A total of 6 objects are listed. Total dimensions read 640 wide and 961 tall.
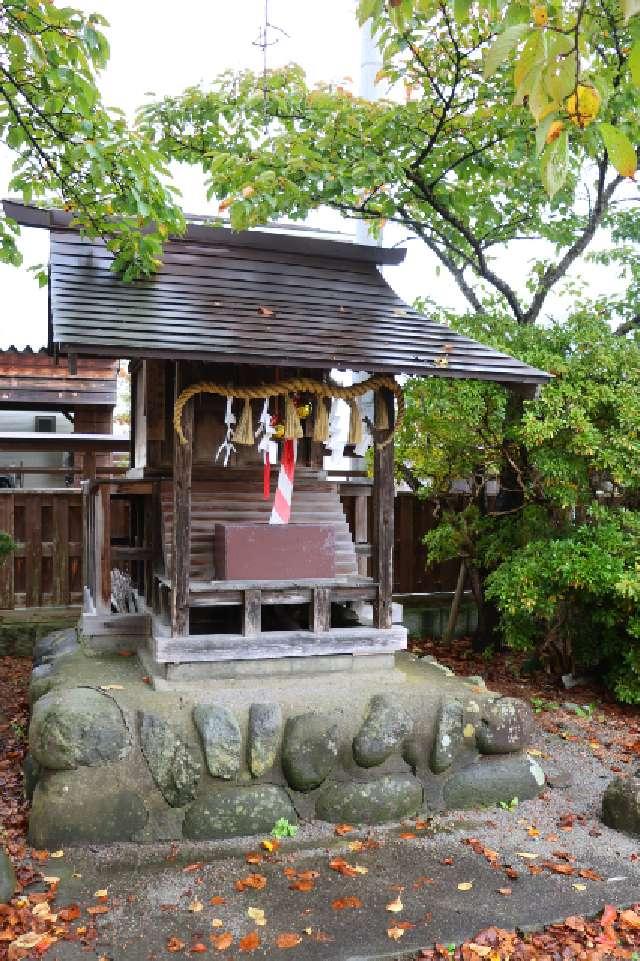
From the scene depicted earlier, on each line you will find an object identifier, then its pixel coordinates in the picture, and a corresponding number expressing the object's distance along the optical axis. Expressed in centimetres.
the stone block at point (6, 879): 456
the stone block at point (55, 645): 782
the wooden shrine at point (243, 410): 646
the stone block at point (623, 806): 570
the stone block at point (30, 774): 579
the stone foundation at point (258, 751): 555
